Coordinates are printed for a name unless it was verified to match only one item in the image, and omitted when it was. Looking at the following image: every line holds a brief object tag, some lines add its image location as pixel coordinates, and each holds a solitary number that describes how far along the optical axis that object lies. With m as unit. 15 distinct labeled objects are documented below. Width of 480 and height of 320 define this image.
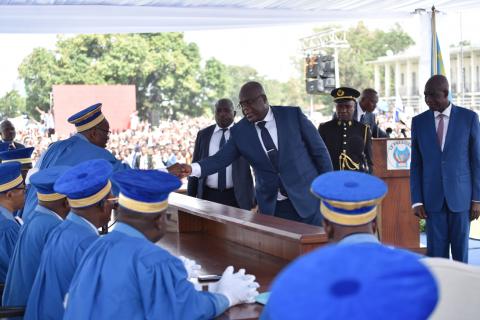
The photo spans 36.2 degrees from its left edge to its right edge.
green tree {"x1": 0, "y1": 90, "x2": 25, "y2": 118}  38.25
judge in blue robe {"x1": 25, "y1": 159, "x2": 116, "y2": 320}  3.50
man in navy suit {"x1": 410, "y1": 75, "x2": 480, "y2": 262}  5.92
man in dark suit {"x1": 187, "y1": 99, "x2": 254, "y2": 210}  7.11
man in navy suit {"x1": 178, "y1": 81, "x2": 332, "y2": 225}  5.73
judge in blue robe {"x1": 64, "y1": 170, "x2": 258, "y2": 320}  2.77
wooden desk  3.88
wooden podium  8.48
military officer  7.44
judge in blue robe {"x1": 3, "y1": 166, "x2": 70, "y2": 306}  4.05
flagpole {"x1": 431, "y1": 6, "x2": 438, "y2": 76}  9.12
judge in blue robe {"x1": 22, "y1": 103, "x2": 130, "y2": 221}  5.39
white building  39.78
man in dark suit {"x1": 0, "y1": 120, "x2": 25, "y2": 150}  11.09
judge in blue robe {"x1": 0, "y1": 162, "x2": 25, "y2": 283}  4.80
